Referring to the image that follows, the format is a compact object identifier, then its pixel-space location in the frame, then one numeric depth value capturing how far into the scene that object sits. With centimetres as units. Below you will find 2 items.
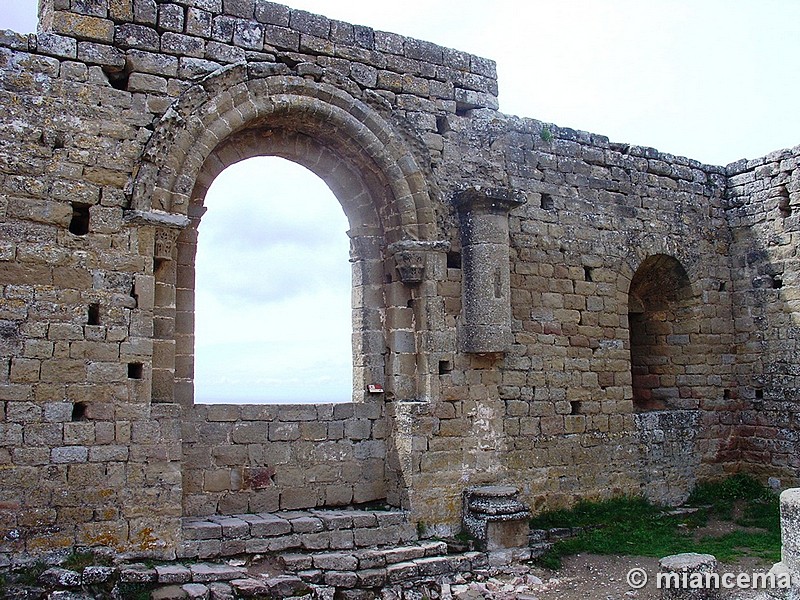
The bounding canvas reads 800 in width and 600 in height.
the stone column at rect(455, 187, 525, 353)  896
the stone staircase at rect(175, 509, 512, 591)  736
